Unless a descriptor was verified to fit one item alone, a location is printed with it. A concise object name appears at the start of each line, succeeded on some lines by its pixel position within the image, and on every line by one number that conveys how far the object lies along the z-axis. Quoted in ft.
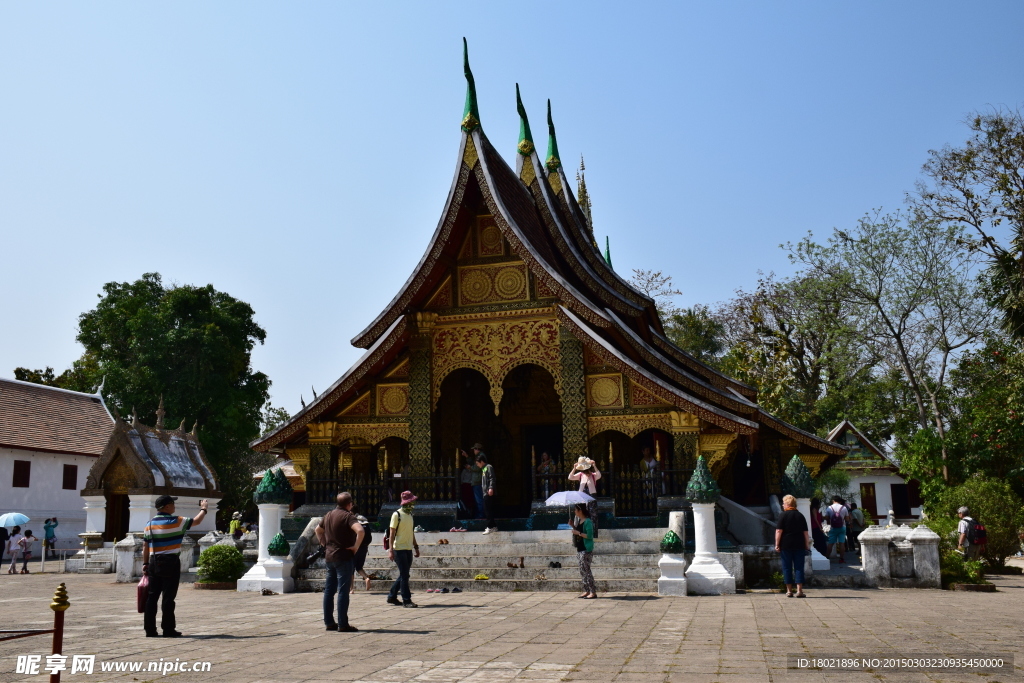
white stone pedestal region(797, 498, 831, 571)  45.27
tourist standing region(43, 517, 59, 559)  85.51
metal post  13.82
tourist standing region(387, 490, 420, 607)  32.78
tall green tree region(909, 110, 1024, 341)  78.12
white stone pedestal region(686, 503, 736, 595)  36.96
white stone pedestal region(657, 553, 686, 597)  36.01
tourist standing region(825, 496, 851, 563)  58.49
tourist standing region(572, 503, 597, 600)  35.12
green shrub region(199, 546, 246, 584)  44.83
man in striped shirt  25.13
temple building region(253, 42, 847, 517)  48.42
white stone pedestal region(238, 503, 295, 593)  40.68
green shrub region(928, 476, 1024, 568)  60.23
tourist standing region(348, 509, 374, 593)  28.85
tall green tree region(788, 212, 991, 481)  97.50
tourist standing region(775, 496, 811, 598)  36.52
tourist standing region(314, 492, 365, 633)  26.61
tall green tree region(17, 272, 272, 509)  132.05
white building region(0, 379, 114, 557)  100.58
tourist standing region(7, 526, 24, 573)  68.64
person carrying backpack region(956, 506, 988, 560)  51.01
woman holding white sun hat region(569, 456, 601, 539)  44.91
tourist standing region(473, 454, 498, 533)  46.37
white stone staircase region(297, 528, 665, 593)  38.58
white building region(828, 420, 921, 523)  124.98
